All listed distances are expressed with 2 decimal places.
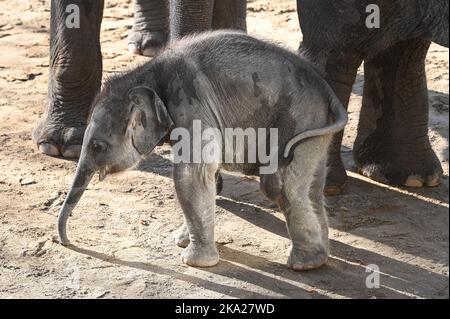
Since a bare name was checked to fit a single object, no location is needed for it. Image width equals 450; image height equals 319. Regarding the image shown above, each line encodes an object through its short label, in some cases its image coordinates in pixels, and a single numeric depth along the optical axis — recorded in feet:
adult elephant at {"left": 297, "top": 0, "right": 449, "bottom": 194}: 26.04
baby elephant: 23.60
